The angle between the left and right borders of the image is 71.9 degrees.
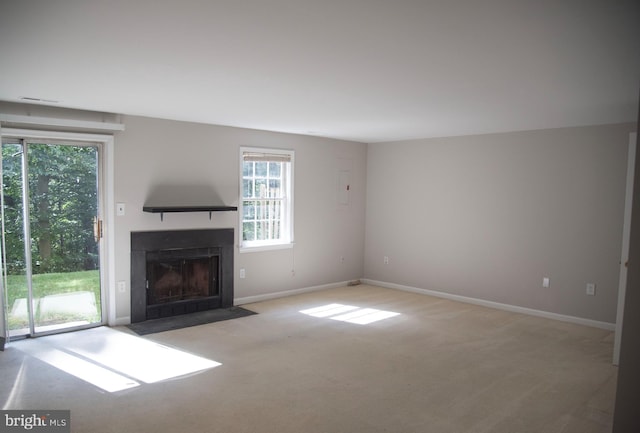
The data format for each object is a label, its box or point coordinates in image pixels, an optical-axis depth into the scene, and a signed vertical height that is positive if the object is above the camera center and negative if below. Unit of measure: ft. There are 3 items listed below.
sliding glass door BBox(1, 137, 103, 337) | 14.76 -1.73
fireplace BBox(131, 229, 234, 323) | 16.80 -3.39
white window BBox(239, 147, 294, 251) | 20.11 -0.37
